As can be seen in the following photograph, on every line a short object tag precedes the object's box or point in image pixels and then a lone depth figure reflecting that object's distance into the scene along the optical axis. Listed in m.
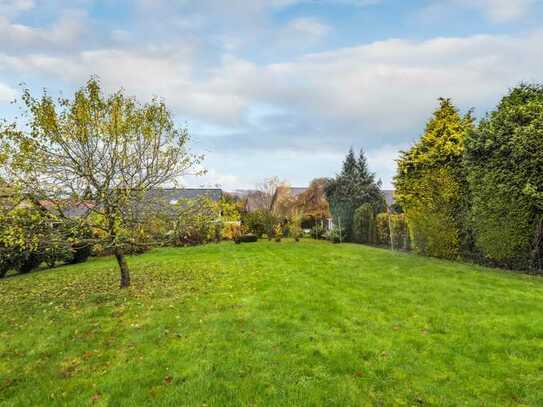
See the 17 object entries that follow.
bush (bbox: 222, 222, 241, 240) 21.52
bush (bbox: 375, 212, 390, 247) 19.33
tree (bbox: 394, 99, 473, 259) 11.96
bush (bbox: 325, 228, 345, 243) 23.45
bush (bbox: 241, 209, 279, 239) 22.92
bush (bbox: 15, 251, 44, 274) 13.66
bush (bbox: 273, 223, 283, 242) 22.18
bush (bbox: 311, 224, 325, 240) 26.10
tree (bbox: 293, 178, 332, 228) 30.95
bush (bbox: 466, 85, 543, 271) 8.87
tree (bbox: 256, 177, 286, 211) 34.32
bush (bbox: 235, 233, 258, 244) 20.41
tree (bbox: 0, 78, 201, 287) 7.52
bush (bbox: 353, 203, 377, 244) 21.39
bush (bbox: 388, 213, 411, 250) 16.39
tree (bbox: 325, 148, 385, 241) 24.92
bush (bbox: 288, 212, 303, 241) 23.81
